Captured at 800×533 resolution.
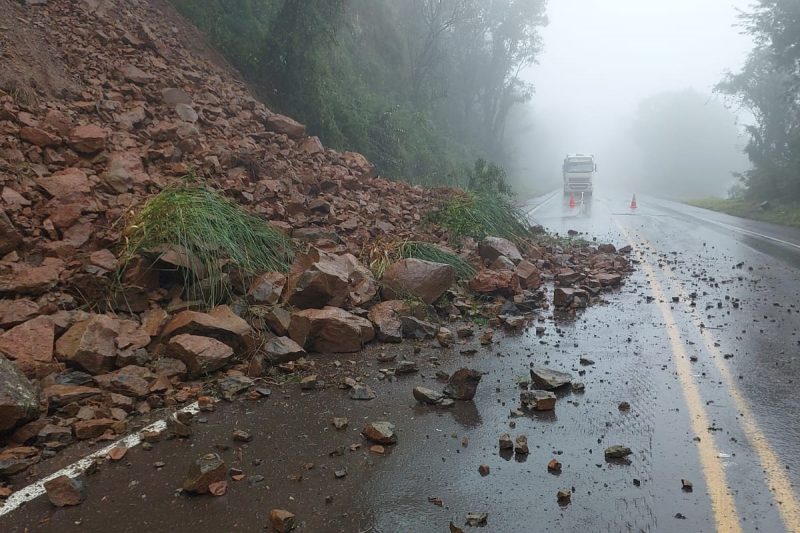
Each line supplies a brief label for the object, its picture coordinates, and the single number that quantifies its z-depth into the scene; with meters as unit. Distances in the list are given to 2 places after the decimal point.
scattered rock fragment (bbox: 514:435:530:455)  3.97
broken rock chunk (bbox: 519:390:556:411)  4.64
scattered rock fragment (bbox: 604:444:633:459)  3.88
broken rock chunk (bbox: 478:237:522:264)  9.62
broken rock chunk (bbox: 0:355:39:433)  3.83
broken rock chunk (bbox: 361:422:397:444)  4.08
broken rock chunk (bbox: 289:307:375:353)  5.89
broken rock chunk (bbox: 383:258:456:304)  7.32
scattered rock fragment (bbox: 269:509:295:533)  3.07
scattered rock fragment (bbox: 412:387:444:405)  4.77
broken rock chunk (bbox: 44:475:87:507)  3.30
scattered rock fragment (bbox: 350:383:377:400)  4.89
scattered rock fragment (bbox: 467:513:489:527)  3.18
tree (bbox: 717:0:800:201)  25.00
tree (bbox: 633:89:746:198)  73.43
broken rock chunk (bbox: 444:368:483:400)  4.86
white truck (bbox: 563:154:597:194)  33.66
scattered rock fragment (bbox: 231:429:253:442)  4.08
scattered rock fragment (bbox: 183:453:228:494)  3.42
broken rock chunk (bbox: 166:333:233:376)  5.06
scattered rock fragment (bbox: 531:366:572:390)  5.05
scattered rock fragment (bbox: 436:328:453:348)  6.32
